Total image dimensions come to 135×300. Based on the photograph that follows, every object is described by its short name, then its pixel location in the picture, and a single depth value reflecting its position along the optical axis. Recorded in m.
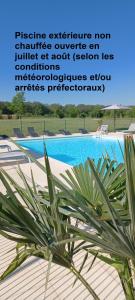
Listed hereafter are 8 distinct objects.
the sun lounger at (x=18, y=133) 14.97
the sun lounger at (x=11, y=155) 8.08
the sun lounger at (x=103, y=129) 16.90
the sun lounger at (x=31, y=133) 15.41
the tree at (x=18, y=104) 33.81
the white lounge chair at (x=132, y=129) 16.83
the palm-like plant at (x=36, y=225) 1.02
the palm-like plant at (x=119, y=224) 0.81
